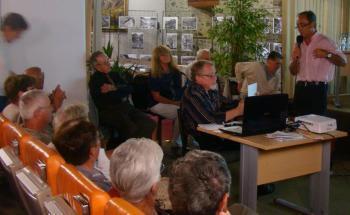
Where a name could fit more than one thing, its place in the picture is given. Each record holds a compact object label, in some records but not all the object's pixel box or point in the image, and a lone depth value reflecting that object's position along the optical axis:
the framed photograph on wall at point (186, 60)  7.88
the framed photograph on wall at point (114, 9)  8.70
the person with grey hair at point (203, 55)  6.12
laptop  3.14
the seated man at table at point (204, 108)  3.63
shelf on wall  8.15
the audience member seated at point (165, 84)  5.48
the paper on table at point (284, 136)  3.16
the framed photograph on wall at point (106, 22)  8.32
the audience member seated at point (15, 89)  3.51
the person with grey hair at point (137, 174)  1.85
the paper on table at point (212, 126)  3.42
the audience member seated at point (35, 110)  3.08
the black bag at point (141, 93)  5.74
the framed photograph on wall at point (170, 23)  8.28
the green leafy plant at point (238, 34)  6.77
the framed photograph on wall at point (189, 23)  8.39
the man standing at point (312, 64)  4.59
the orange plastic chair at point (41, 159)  1.95
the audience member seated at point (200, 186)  1.66
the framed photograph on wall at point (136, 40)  7.29
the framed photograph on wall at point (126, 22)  8.26
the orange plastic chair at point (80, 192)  1.50
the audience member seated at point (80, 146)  2.23
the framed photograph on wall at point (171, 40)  7.86
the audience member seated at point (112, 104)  4.98
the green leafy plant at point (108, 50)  5.98
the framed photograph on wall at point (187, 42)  7.94
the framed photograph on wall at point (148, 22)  8.12
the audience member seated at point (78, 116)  2.72
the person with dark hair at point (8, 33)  4.39
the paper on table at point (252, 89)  3.52
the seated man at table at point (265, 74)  5.55
